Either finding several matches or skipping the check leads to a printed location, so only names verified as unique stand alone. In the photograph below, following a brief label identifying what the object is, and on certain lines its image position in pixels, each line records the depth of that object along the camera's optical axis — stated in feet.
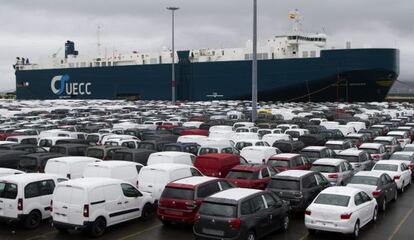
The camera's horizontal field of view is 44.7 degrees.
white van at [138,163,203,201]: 48.52
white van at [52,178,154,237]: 38.84
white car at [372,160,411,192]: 58.49
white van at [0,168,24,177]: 50.57
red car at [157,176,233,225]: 41.10
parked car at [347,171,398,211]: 48.60
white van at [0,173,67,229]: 41.19
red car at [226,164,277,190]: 50.24
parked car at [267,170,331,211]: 45.80
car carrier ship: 254.06
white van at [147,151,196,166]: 61.56
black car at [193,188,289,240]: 35.06
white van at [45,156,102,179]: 54.08
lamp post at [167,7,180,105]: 206.56
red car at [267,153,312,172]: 59.47
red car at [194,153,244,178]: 59.21
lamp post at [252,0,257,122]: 116.47
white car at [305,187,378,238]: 38.93
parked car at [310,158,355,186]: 56.03
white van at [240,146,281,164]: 69.77
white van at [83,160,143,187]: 51.01
